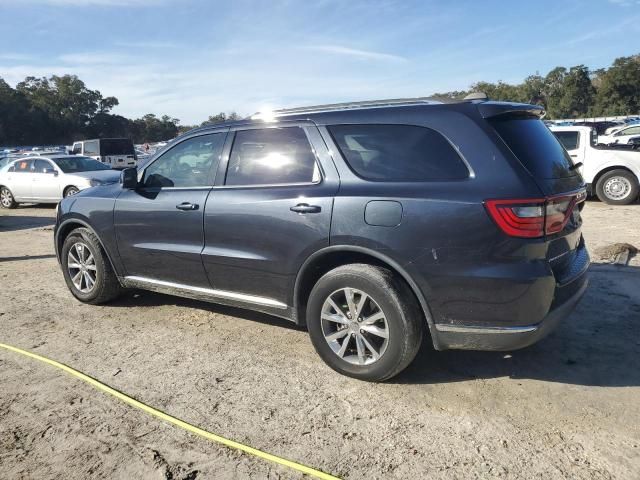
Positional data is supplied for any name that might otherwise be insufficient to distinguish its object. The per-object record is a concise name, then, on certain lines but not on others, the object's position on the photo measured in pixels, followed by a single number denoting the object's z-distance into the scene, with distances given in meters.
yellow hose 2.53
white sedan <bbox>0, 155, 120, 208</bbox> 13.00
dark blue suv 2.89
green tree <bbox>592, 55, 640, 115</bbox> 71.94
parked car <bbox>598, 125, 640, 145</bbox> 20.90
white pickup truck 10.68
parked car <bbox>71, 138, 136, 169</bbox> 21.66
